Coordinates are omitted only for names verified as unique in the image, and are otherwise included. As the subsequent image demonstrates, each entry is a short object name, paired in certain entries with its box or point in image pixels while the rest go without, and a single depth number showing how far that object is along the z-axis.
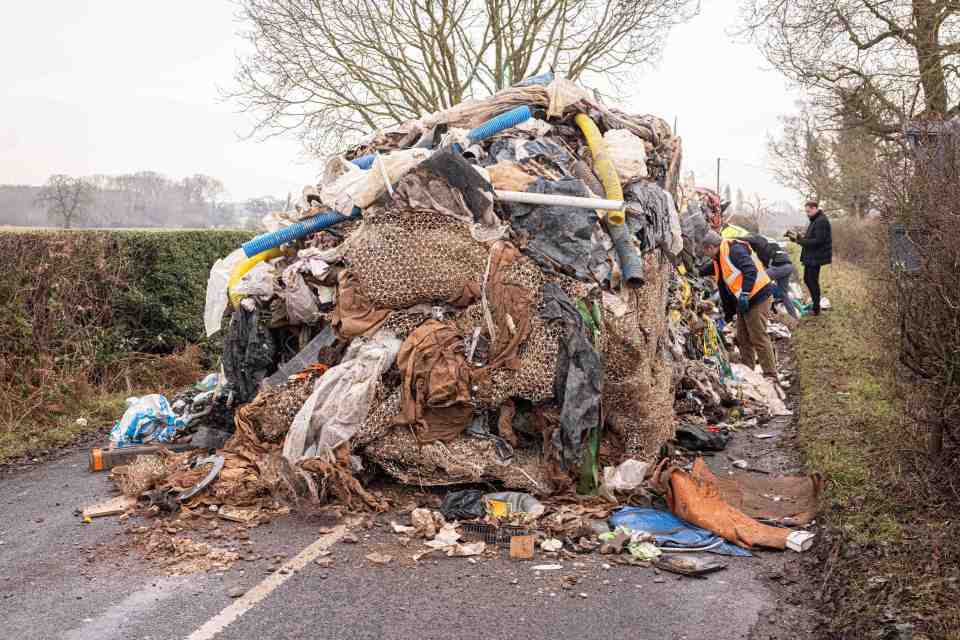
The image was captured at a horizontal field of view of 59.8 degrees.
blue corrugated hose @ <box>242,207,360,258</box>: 7.61
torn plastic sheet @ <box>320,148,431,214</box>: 7.02
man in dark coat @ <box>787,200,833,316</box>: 15.29
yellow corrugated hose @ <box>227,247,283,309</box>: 7.74
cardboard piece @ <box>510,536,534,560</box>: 5.23
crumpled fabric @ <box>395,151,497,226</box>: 6.87
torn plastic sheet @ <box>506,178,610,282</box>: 6.96
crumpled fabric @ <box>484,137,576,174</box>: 7.77
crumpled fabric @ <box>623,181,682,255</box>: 8.16
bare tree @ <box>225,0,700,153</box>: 19.25
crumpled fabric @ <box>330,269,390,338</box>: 6.75
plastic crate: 5.47
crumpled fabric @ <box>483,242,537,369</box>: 6.50
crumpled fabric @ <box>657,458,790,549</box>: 5.34
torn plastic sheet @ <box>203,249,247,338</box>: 7.87
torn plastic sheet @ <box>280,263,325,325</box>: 7.12
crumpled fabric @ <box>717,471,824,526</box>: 5.79
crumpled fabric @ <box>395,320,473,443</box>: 6.34
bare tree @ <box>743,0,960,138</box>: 17.16
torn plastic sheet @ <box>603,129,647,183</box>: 8.33
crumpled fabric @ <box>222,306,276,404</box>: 7.39
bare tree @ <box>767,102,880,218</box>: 20.78
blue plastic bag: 8.05
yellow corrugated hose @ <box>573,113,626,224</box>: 7.80
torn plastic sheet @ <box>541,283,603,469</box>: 6.34
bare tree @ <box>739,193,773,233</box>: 27.48
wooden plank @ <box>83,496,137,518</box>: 6.14
